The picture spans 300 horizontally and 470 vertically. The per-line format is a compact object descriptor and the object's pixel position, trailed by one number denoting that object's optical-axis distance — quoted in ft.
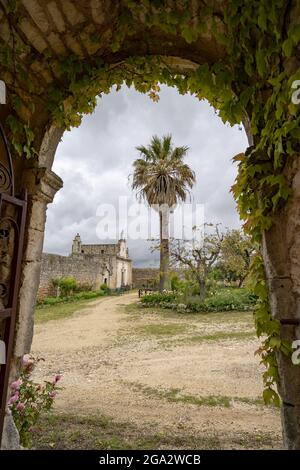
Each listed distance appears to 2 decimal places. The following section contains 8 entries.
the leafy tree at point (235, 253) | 50.19
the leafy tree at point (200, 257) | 43.01
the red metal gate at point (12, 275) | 5.95
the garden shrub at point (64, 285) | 53.54
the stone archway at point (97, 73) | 5.58
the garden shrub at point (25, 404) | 7.81
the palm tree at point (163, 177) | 50.29
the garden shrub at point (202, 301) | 38.81
